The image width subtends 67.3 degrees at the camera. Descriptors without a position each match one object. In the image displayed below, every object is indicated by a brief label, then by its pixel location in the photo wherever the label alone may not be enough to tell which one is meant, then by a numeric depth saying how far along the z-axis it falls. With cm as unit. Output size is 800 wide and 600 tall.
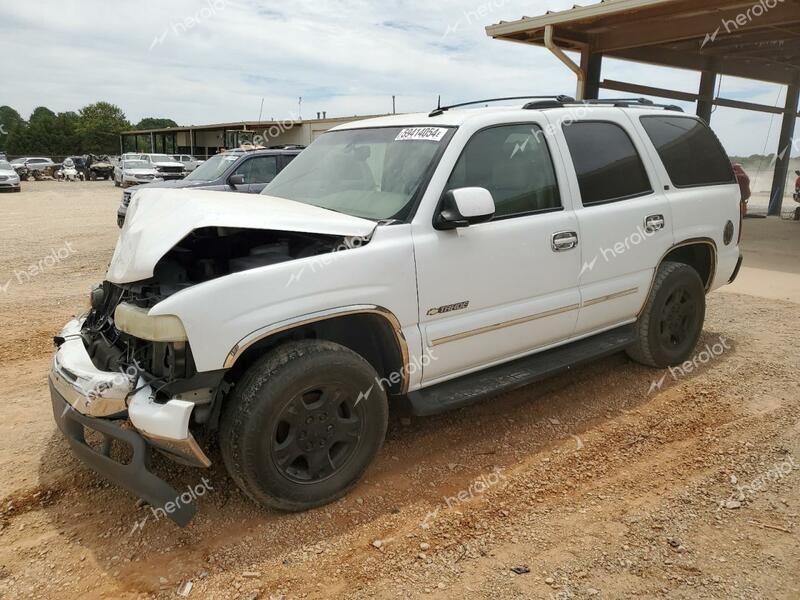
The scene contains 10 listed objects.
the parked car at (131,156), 3162
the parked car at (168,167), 2812
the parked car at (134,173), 2684
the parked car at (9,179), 2606
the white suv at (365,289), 264
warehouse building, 3127
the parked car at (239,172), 1034
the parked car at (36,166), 4050
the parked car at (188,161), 3324
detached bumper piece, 259
